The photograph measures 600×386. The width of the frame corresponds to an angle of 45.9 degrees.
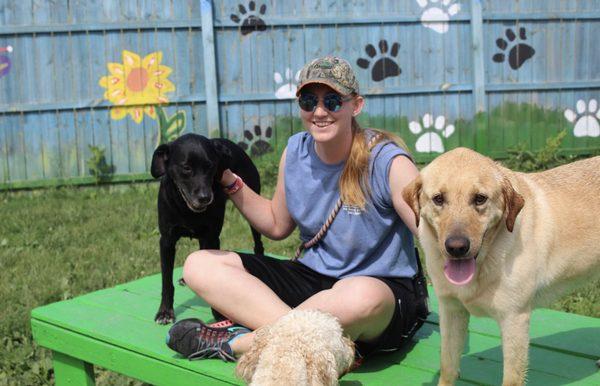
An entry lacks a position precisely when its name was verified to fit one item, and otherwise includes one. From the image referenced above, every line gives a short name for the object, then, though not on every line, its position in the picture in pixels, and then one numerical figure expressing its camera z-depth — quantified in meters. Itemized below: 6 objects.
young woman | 3.04
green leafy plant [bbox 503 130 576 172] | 8.78
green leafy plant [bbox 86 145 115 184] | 8.35
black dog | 3.66
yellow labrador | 2.25
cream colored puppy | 2.30
